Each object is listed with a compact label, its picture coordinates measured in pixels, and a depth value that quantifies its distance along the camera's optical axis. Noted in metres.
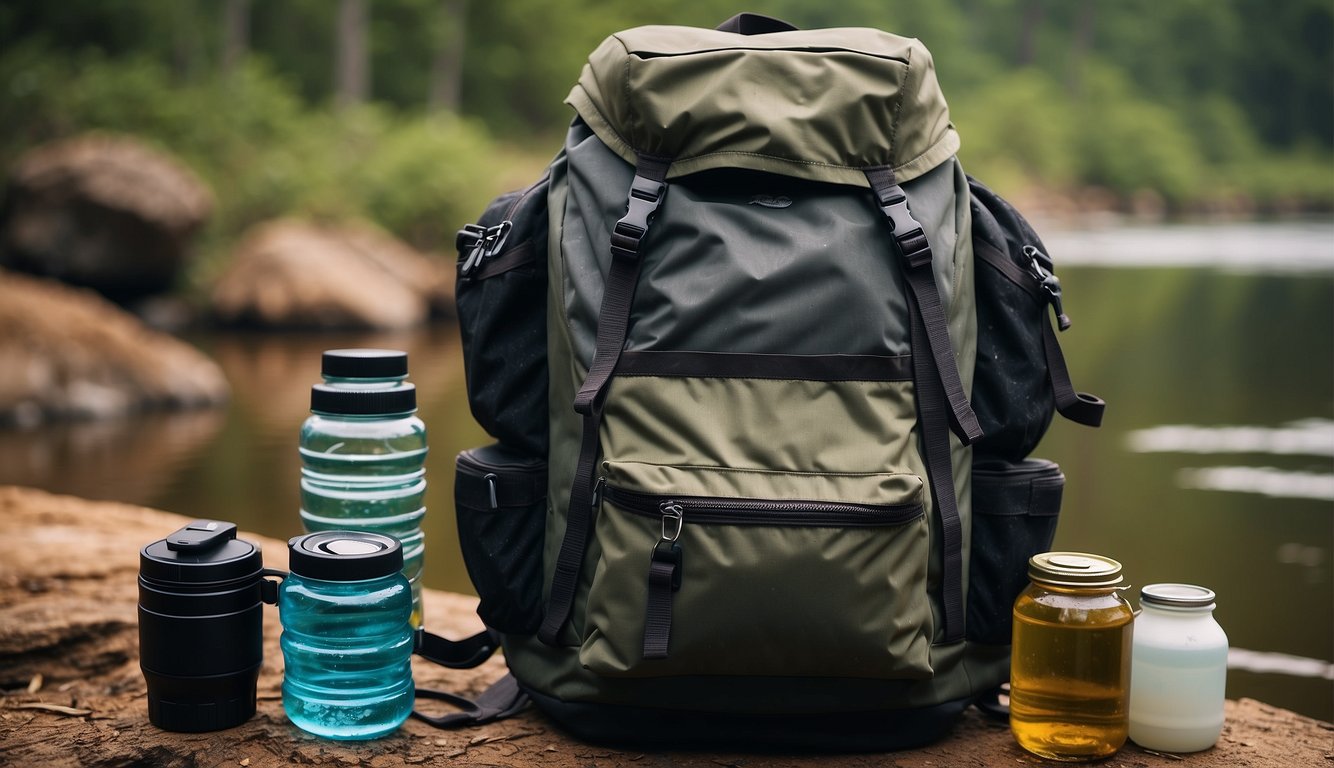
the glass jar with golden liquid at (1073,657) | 1.90
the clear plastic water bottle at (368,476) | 2.58
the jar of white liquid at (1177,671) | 1.92
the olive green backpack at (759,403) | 1.78
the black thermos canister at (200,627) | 1.91
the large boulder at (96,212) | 11.22
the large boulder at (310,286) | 11.70
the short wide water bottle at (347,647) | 1.97
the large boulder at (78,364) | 7.39
